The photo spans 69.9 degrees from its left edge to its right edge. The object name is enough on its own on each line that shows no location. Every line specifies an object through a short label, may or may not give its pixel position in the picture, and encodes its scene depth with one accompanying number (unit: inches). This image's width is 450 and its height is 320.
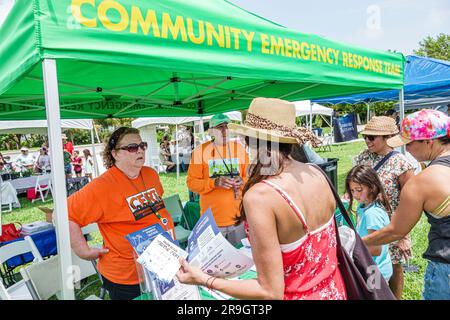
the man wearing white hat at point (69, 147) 512.6
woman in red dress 40.9
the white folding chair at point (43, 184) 383.9
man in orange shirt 119.5
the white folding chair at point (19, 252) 102.8
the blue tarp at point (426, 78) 258.1
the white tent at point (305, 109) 652.9
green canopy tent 47.3
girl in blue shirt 83.1
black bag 52.1
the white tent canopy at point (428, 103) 326.8
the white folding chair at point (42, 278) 82.6
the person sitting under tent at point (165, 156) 526.6
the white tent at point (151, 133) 504.1
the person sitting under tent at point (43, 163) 465.6
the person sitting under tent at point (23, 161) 536.4
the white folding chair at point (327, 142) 680.5
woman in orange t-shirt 76.5
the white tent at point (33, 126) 360.2
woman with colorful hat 58.1
